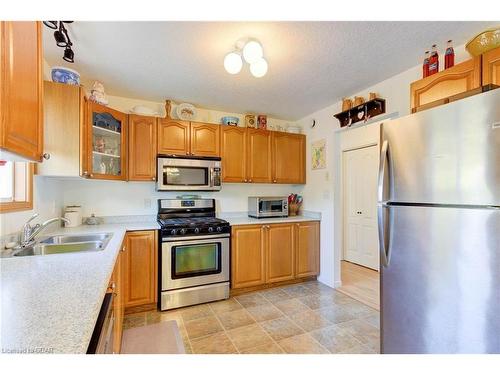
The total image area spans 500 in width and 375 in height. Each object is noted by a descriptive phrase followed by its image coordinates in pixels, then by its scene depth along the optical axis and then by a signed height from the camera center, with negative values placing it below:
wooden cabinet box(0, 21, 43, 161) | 0.77 +0.36
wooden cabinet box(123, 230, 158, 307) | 2.48 -0.85
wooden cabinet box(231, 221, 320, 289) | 2.99 -0.86
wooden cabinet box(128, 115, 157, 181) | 2.76 +0.45
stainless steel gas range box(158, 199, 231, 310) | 2.60 -0.82
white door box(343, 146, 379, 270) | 3.89 -0.33
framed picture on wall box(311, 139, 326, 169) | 3.37 +0.46
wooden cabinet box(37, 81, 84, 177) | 1.92 +0.47
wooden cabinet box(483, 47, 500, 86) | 1.37 +0.68
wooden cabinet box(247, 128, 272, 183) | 3.35 +0.42
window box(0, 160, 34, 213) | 1.65 +0.01
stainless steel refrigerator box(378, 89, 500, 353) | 1.12 -0.22
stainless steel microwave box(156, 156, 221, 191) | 2.87 +0.16
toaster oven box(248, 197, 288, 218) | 3.37 -0.28
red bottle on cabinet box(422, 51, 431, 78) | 1.82 +0.89
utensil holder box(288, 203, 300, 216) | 3.75 -0.35
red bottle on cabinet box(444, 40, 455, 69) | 1.72 +0.91
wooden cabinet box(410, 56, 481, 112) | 1.48 +0.68
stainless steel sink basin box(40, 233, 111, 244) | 1.92 -0.42
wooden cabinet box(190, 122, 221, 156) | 3.05 +0.60
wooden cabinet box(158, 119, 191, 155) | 2.89 +0.60
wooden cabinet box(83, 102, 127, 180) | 2.25 +0.45
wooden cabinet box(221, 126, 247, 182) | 3.21 +0.44
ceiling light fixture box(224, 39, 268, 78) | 1.74 +0.96
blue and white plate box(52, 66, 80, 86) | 1.97 +0.91
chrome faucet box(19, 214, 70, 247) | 1.57 -0.30
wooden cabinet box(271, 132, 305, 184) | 3.52 +0.43
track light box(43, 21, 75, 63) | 1.61 +1.06
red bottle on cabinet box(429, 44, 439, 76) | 1.78 +0.90
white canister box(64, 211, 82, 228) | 2.51 -0.32
